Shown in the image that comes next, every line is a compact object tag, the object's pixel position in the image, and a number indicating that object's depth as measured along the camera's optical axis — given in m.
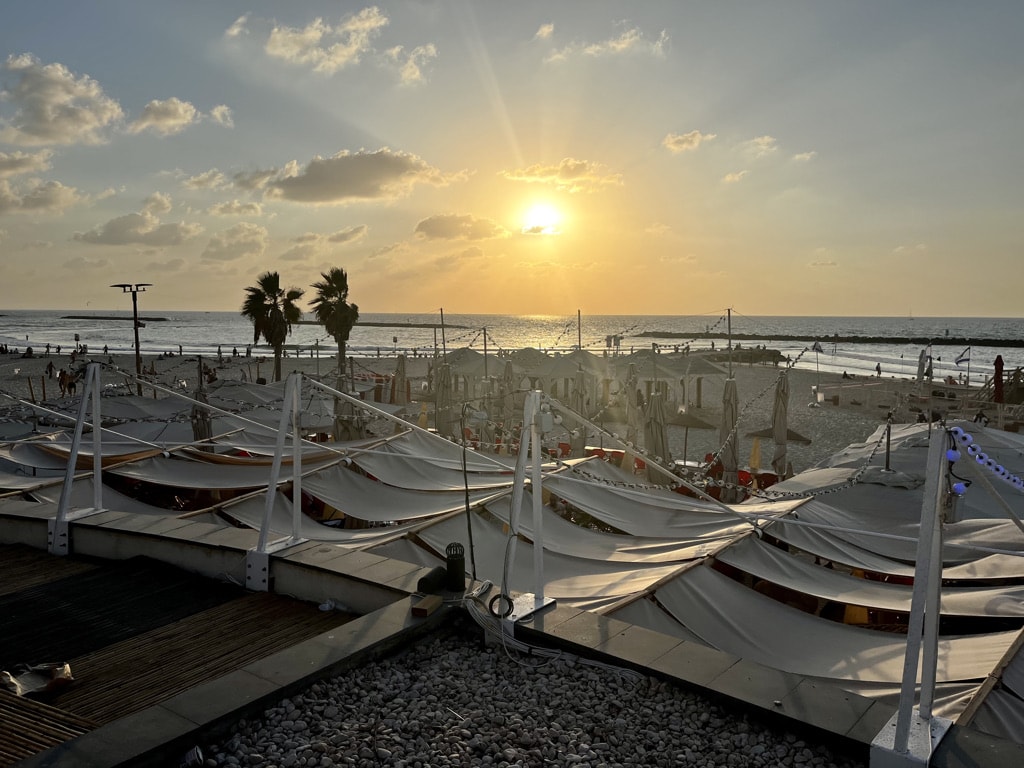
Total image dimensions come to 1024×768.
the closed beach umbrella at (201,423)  17.52
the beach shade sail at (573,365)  29.91
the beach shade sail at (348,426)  19.42
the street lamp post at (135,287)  30.91
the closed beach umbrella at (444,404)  21.42
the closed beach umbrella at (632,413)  19.25
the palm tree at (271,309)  35.34
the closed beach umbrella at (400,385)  30.72
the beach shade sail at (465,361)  28.76
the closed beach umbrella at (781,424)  16.86
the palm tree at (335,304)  34.38
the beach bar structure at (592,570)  3.96
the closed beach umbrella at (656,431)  17.09
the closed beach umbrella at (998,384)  26.29
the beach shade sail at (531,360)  30.66
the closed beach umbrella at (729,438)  15.60
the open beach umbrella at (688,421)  22.39
